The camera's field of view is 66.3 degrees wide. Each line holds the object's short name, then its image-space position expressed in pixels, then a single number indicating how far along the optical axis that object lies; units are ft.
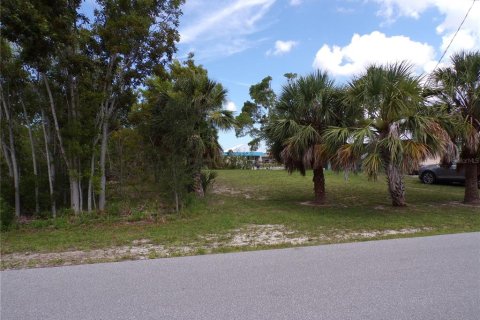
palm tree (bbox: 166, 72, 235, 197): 41.08
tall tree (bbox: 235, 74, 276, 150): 137.80
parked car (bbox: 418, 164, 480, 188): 62.11
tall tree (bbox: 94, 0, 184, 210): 30.86
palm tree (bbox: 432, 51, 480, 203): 38.22
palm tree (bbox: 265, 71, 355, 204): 37.96
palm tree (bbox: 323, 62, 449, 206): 32.68
